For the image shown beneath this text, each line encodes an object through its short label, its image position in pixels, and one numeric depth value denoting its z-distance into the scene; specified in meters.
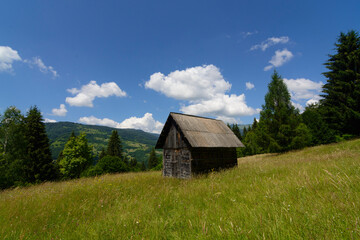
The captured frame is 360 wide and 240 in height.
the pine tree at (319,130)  24.38
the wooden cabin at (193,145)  11.55
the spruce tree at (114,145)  56.66
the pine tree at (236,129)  67.49
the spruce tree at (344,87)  19.89
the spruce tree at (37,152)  25.84
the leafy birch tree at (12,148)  21.26
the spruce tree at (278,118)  22.69
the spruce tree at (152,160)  75.04
